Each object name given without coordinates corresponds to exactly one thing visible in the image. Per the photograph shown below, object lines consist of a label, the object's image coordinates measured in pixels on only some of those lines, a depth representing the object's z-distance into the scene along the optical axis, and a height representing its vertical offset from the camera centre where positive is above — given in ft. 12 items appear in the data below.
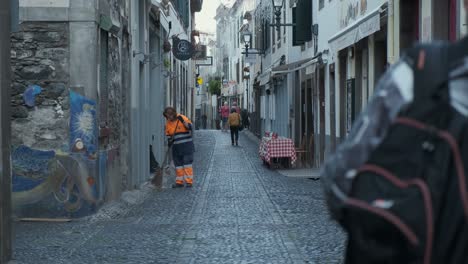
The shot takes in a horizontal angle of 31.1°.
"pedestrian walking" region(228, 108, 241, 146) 110.83 -1.58
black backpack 6.88 -0.60
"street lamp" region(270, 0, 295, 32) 79.97 +9.98
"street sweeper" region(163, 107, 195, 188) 54.08 -2.06
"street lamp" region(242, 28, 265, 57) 118.37 +10.32
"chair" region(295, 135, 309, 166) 74.28 -3.70
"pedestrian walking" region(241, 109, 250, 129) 162.61 -1.21
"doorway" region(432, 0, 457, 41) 35.12 +3.88
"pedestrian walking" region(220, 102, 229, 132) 158.81 -0.18
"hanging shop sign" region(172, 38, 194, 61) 78.28 +5.92
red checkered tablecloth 69.67 -3.09
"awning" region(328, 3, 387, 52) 44.04 +4.68
